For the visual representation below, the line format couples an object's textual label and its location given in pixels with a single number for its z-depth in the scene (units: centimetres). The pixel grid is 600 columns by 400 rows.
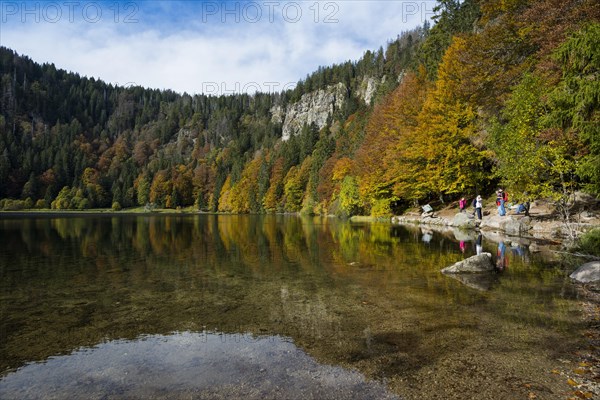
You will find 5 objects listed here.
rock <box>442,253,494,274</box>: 1282
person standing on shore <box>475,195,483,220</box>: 3042
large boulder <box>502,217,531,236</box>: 2459
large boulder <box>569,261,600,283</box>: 1088
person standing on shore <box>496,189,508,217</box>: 2877
